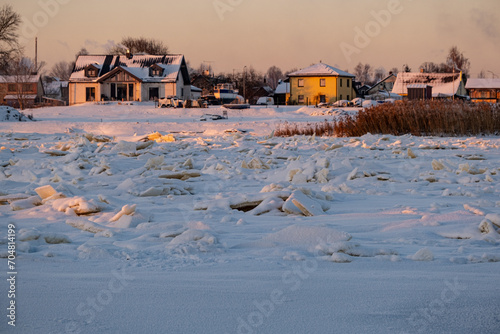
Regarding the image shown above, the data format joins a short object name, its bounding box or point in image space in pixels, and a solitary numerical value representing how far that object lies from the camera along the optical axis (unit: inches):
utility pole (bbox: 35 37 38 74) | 2588.6
